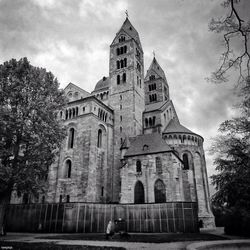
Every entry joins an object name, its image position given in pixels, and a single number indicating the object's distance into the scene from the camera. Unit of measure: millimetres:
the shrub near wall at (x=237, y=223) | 16016
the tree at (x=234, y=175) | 16344
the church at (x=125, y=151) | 30000
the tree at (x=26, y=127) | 15609
